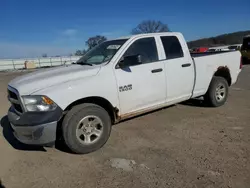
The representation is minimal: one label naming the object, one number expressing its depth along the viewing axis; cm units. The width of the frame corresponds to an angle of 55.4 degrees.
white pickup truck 358
